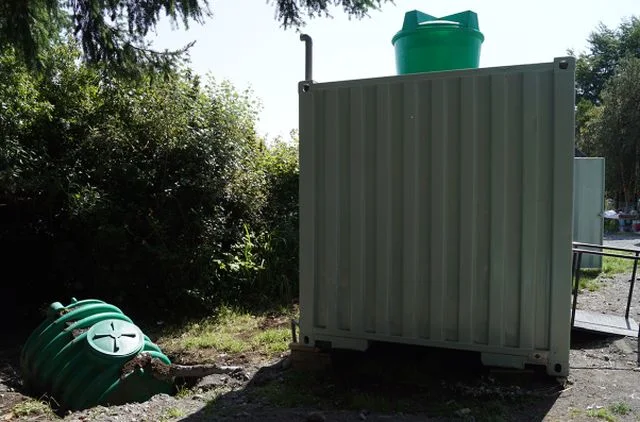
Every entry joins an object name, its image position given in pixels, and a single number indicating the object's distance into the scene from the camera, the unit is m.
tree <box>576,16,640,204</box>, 24.78
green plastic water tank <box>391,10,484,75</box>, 4.44
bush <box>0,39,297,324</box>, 7.40
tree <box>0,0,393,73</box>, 4.95
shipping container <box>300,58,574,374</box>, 3.61
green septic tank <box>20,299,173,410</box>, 4.32
